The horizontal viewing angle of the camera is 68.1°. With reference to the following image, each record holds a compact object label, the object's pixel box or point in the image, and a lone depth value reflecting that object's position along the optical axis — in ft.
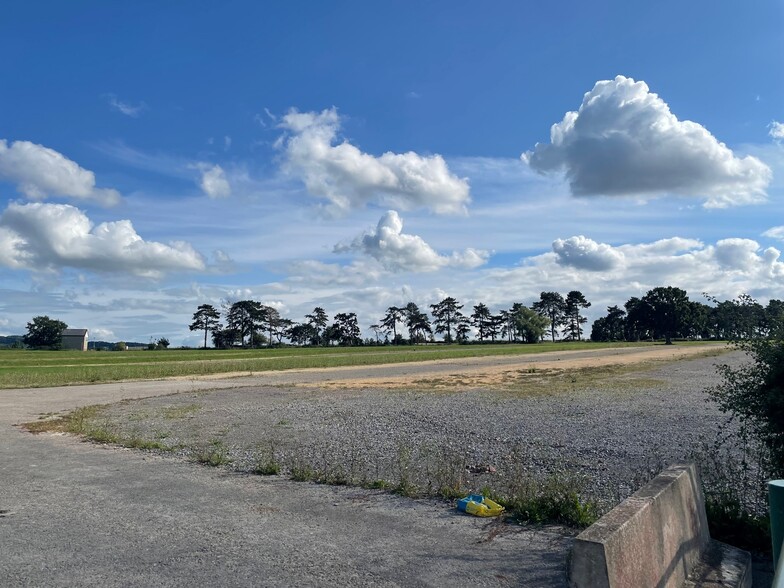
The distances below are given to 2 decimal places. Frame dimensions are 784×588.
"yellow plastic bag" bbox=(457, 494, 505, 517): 21.27
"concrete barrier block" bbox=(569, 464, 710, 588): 11.09
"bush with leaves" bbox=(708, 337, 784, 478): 19.39
